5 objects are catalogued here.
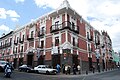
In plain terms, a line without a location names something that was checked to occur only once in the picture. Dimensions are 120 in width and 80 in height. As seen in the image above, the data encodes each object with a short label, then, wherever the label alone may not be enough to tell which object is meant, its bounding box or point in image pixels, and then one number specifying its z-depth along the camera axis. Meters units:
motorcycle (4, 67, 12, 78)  8.61
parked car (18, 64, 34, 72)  14.34
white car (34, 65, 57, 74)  12.74
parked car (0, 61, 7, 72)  12.02
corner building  15.02
